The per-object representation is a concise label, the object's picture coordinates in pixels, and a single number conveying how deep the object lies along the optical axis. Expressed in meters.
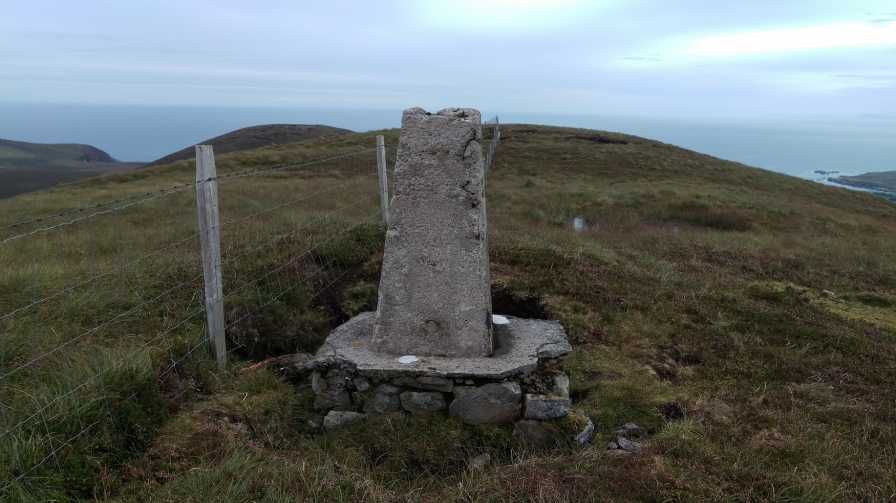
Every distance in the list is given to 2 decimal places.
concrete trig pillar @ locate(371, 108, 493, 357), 5.58
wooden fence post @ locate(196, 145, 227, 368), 5.05
